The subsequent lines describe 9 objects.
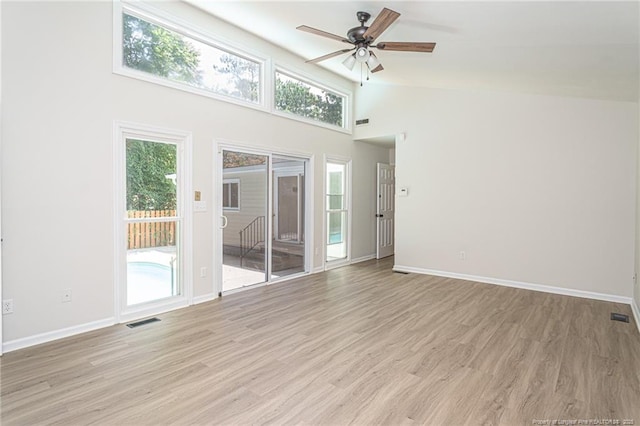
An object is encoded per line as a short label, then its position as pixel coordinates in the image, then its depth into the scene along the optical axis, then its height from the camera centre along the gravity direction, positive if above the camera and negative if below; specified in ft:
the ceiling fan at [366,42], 9.72 +5.07
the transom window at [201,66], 12.15 +5.93
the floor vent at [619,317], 12.85 -4.07
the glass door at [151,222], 12.46 -0.59
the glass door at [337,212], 21.67 -0.33
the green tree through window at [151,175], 12.41 +1.15
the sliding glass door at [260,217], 15.98 -0.52
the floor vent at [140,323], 11.84 -4.00
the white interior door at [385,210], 24.97 -0.22
